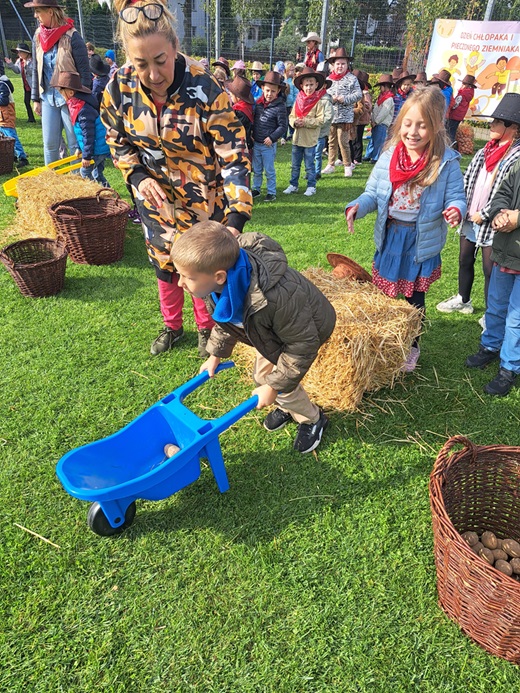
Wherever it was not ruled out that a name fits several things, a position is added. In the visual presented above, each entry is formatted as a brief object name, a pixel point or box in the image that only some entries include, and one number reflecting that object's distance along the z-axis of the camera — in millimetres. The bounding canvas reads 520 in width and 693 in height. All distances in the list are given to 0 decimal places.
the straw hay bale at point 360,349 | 3453
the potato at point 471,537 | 2398
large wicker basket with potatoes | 1858
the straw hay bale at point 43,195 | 6273
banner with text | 13023
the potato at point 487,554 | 2286
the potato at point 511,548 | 2342
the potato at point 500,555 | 2316
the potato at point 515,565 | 2244
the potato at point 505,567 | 2203
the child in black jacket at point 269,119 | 7953
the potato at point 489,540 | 2388
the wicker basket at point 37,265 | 4746
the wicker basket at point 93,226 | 5422
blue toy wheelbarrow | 2320
